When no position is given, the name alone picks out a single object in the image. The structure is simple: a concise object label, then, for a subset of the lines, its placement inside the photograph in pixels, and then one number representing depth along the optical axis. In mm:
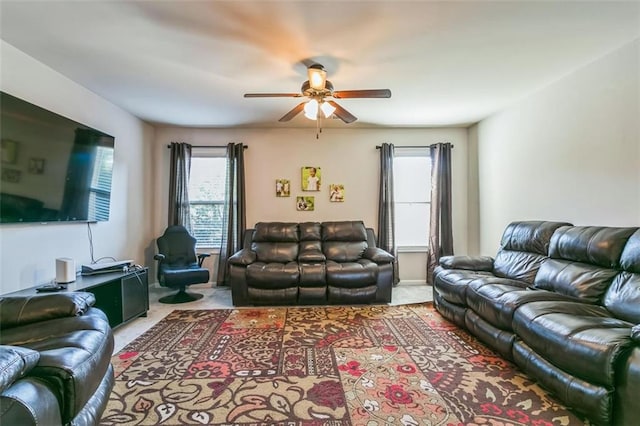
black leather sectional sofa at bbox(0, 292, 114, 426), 1183
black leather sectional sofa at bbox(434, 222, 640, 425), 1648
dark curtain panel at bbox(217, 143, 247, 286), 5008
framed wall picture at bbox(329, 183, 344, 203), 5246
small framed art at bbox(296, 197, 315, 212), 5234
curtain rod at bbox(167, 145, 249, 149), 5156
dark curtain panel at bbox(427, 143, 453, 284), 5105
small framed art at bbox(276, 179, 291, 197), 5211
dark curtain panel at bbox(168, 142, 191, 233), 4980
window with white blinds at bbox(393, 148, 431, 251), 5316
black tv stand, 2955
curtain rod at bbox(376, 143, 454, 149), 5270
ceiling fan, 2789
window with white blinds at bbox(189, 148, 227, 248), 5172
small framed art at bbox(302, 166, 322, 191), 5211
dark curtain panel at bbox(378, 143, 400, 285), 5117
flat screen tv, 2490
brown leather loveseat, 3947
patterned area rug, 1852
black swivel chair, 4062
